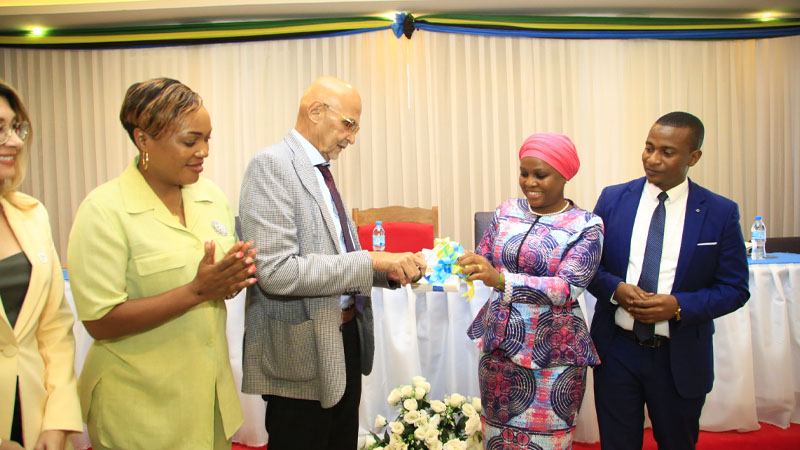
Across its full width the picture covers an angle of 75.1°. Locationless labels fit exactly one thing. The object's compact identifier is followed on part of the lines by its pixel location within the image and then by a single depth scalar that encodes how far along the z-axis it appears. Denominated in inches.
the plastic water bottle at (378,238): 149.4
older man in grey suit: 57.8
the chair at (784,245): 164.1
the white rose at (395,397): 91.7
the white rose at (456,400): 89.7
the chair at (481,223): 152.7
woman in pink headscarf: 73.1
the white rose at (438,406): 89.0
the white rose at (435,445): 82.4
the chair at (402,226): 157.8
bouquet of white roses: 83.8
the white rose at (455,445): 81.4
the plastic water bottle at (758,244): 127.0
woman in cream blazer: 47.9
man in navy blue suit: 72.9
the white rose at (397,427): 85.6
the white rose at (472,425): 86.0
